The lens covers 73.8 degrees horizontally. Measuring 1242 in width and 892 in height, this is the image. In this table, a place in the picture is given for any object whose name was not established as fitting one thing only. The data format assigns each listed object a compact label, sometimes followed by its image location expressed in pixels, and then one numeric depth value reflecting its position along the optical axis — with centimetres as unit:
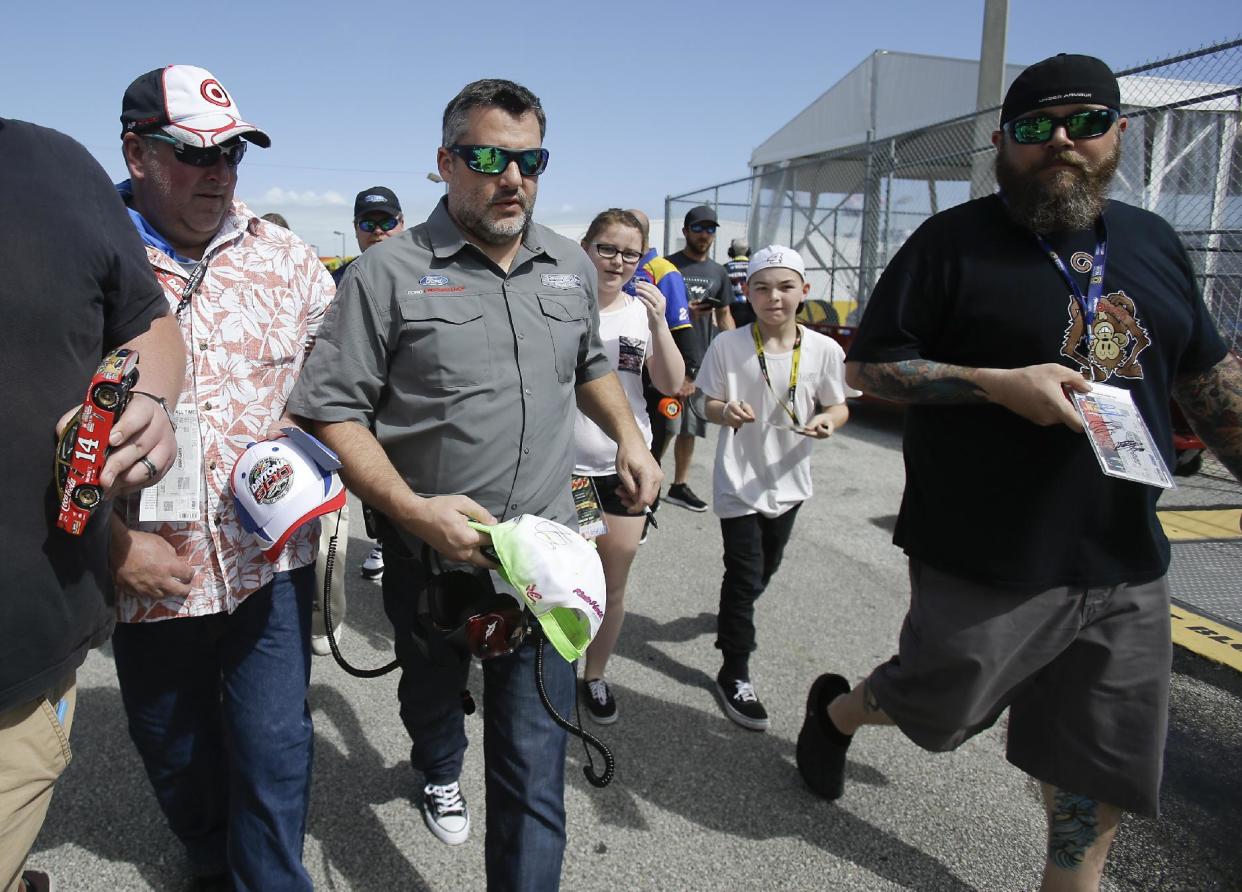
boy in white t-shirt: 348
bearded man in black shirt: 212
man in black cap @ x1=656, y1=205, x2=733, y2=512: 659
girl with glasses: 331
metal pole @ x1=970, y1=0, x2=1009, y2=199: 918
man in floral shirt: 201
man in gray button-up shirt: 201
